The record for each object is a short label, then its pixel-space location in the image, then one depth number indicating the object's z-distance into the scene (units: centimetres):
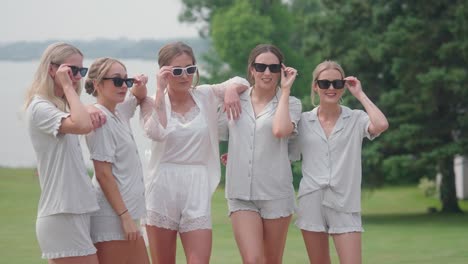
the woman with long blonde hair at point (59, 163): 1135
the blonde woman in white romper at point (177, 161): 1337
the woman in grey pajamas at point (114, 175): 1222
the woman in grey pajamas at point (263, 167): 1396
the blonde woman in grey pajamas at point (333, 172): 1385
